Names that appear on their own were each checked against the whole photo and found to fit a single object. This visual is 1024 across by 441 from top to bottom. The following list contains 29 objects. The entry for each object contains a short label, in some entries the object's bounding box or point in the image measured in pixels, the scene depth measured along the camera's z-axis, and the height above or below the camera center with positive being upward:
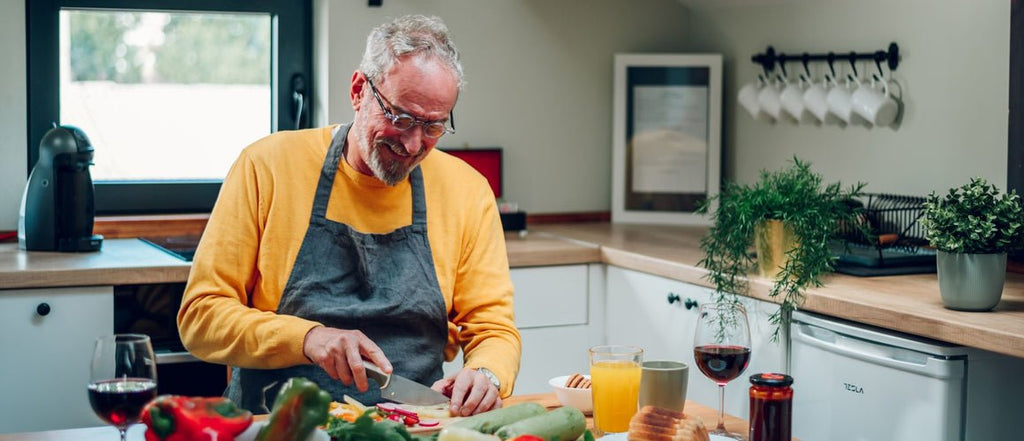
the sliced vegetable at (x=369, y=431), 1.30 -0.30
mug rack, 3.05 +0.34
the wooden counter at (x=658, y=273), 2.07 -0.24
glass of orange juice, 1.52 -0.29
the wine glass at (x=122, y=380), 1.29 -0.25
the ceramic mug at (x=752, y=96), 3.56 +0.24
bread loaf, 1.34 -0.31
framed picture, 3.78 +0.12
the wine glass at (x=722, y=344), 1.51 -0.23
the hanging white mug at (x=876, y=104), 3.03 +0.19
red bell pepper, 1.17 -0.26
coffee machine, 2.94 -0.08
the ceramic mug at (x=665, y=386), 1.54 -0.29
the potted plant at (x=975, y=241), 2.10 -0.12
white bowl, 1.66 -0.33
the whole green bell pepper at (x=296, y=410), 1.18 -0.25
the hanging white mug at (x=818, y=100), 3.23 +0.21
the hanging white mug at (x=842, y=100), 3.14 +0.21
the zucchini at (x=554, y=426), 1.41 -0.32
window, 3.38 +0.25
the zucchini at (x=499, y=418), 1.43 -0.32
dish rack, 2.60 -0.17
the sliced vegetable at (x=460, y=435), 1.30 -0.30
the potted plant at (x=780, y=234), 2.44 -0.14
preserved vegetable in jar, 1.36 -0.28
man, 1.98 -0.15
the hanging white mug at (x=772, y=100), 3.45 +0.23
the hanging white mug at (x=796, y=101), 3.34 +0.22
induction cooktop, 3.04 -0.22
